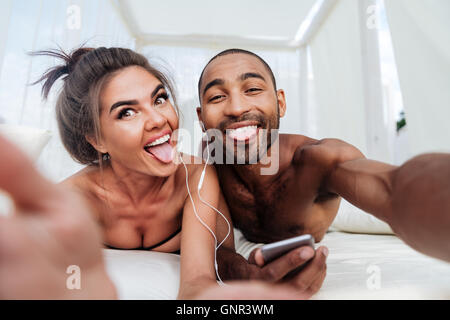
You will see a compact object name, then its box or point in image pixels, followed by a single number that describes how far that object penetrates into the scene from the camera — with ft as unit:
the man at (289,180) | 1.10
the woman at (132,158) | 1.79
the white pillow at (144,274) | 1.35
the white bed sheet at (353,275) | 1.26
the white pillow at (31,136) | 1.53
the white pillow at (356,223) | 3.27
